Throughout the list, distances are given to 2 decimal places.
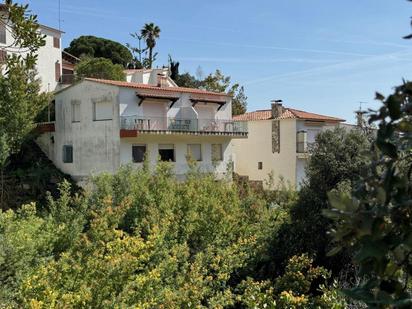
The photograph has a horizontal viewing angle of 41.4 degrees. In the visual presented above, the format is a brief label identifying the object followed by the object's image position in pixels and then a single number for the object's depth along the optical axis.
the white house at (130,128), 29.16
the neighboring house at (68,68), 41.94
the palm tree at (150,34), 59.03
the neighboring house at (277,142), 37.50
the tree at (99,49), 55.69
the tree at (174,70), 55.56
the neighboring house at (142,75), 42.92
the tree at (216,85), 49.03
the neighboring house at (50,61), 39.56
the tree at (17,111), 27.77
